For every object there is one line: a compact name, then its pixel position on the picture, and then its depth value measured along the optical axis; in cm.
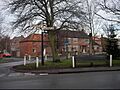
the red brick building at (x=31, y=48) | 3665
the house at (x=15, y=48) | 3944
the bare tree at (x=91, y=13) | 2138
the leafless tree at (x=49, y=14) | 1219
